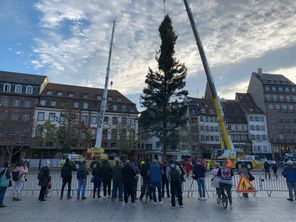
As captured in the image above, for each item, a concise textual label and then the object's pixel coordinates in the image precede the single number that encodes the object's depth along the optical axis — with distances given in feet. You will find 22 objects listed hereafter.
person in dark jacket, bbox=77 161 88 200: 37.04
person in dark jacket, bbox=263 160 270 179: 76.64
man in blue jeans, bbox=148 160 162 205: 33.60
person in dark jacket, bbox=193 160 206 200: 37.11
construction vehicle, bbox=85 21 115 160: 88.33
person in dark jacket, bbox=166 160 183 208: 31.63
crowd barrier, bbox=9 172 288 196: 45.77
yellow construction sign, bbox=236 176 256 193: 37.11
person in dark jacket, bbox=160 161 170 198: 39.81
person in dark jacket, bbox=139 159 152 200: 36.21
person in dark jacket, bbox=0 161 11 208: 31.66
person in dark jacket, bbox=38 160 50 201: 35.65
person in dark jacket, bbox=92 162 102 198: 37.58
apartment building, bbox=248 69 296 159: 206.39
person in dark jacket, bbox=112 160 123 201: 36.06
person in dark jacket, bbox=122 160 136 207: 32.89
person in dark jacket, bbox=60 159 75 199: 37.17
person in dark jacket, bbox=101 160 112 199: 37.61
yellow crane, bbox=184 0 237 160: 84.89
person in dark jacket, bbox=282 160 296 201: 36.63
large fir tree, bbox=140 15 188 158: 112.78
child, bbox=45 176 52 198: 37.61
